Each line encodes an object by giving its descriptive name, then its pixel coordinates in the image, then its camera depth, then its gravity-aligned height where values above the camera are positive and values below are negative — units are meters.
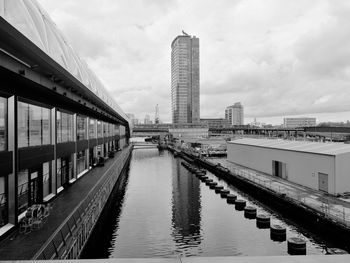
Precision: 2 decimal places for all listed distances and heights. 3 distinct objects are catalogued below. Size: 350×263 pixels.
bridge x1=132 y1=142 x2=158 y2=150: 116.75 -4.79
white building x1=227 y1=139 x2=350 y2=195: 20.86 -2.54
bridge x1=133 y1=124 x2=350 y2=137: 75.81 +0.77
